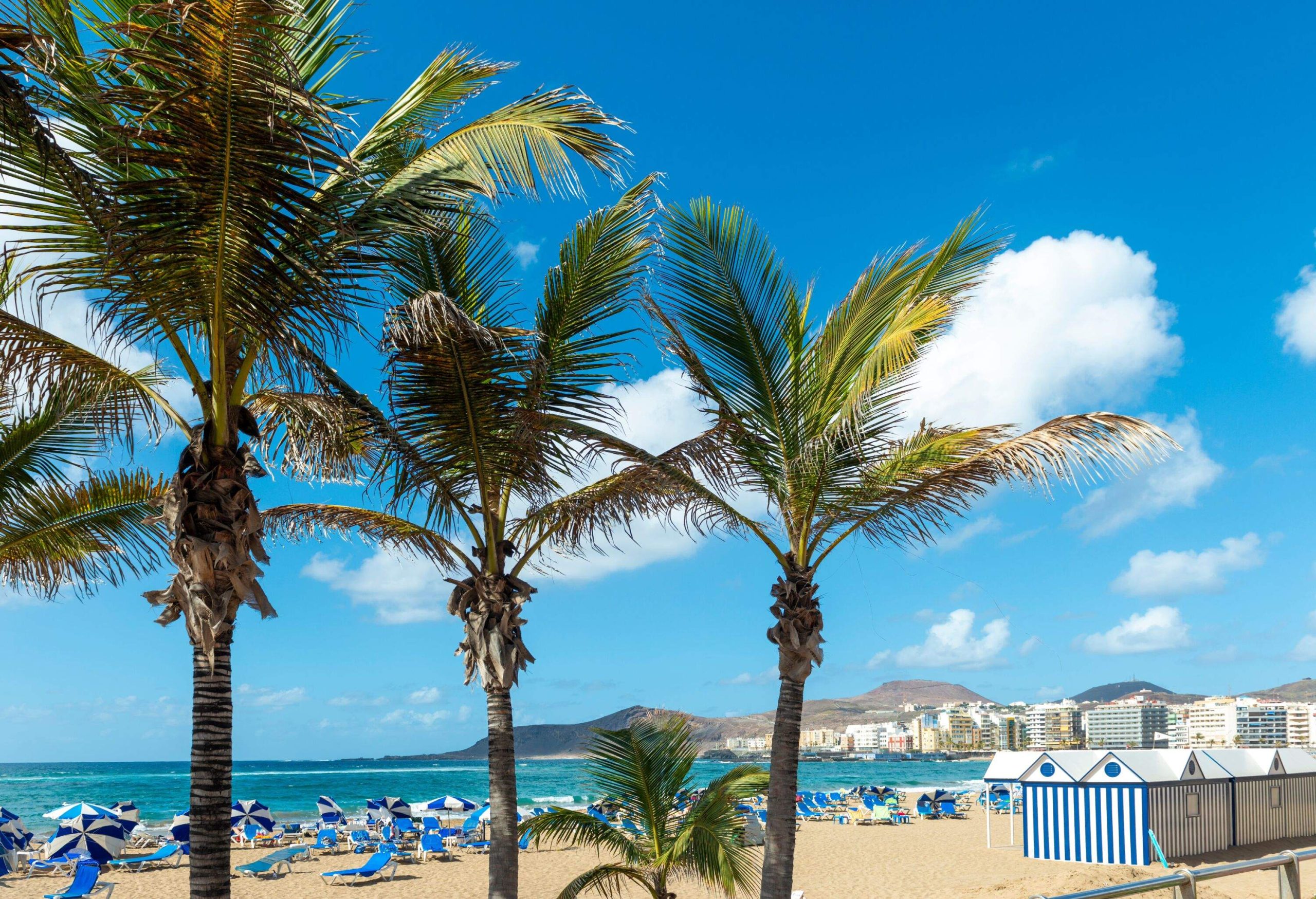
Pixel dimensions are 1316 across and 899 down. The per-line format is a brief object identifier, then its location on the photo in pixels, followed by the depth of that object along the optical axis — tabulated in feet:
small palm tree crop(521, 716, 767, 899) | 25.50
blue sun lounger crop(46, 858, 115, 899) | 45.19
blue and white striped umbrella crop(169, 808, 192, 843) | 68.23
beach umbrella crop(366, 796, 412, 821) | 76.59
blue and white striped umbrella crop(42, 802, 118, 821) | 61.26
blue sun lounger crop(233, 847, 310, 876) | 59.93
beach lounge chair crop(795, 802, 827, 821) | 105.29
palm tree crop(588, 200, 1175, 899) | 24.43
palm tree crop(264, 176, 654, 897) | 23.03
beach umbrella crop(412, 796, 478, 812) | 80.22
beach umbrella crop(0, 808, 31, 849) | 64.54
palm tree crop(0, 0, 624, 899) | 13.23
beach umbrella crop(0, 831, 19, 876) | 53.36
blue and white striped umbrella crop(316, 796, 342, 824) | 80.84
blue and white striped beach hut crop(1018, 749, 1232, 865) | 46.32
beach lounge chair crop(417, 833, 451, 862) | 69.56
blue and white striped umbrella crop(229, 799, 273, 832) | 72.33
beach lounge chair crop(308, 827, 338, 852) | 73.15
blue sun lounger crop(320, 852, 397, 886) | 58.03
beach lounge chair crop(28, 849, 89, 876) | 55.67
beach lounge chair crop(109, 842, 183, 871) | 62.59
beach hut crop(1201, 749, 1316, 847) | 52.80
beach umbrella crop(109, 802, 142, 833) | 66.03
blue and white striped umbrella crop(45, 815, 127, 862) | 56.34
